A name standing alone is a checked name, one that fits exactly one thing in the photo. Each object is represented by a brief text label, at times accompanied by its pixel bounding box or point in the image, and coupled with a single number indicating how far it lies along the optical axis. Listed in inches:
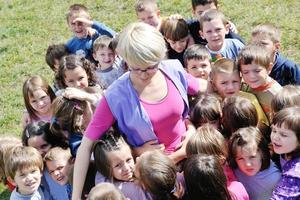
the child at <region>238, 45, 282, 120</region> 176.7
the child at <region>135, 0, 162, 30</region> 254.1
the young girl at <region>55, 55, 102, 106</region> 208.7
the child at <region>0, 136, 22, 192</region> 185.5
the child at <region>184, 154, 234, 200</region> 134.0
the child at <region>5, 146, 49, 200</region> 172.1
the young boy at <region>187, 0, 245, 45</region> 235.6
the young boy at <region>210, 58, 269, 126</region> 179.2
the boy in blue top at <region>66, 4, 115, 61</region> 267.3
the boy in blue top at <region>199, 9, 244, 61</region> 213.2
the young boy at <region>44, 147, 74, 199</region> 176.4
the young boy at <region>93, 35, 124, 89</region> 238.1
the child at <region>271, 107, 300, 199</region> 143.8
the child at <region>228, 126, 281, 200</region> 150.9
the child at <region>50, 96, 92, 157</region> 168.4
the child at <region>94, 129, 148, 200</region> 151.9
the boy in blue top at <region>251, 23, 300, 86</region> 203.3
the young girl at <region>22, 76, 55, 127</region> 208.2
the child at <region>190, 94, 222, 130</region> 165.3
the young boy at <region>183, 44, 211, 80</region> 200.8
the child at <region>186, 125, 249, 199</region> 146.5
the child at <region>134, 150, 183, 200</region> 135.6
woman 141.9
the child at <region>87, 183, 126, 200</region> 130.2
